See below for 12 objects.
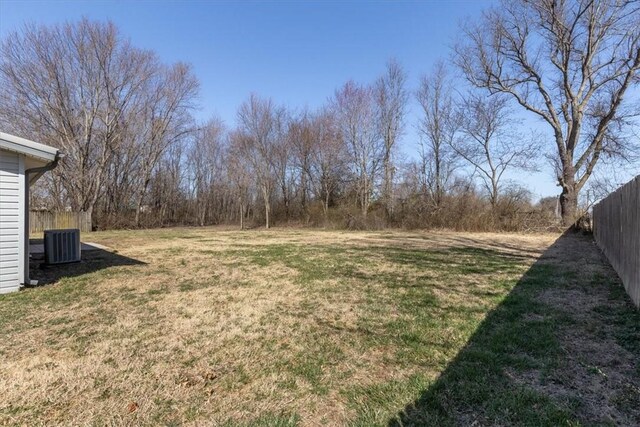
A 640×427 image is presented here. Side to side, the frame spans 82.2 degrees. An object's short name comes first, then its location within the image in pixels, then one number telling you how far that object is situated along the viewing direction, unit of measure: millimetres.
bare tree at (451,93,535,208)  23641
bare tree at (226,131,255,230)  25906
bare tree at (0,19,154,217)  22000
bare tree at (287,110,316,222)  28297
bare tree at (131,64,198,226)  28156
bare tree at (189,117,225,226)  36031
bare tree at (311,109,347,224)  26453
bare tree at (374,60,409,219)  24812
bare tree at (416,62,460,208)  24094
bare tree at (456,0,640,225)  16453
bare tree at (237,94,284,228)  25797
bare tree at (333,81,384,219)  25094
